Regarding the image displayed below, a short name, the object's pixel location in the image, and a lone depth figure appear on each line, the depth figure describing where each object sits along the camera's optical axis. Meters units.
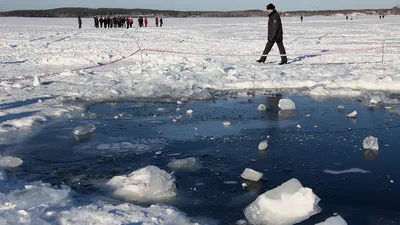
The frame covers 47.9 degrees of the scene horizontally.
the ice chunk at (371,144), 5.21
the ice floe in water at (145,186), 3.96
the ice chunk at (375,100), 7.80
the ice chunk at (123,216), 3.26
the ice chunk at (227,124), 6.50
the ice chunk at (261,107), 7.48
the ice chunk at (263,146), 5.29
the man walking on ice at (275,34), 13.28
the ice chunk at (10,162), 4.80
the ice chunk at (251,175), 4.29
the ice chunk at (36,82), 10.10
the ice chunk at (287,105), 7.48
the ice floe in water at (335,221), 3.23
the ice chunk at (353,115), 6.81
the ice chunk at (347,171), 4.51
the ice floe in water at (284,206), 3.49
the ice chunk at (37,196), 3.43
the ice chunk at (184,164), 4.71
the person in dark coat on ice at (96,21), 45.89
